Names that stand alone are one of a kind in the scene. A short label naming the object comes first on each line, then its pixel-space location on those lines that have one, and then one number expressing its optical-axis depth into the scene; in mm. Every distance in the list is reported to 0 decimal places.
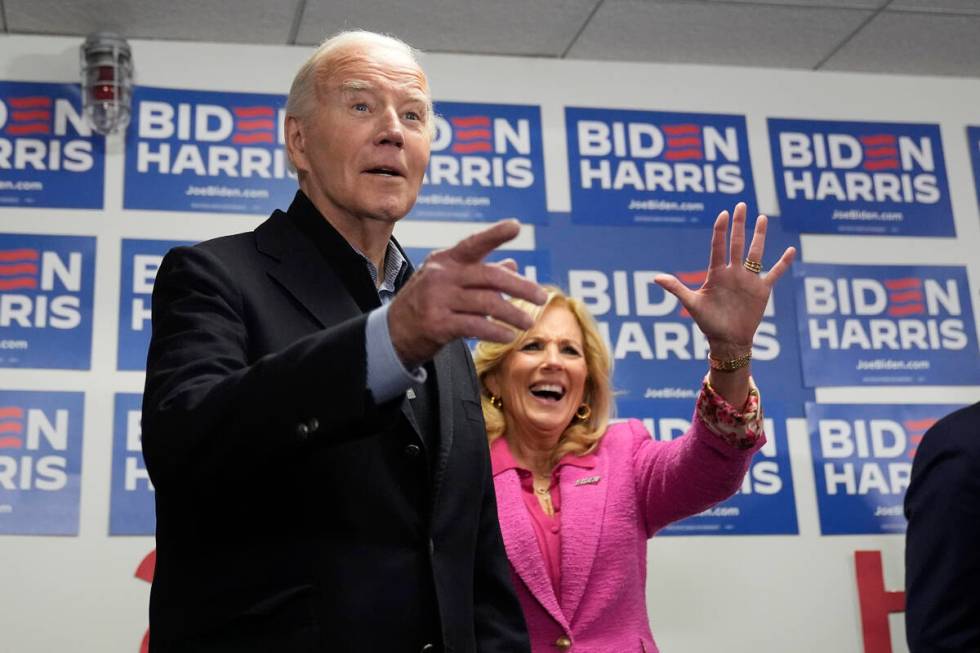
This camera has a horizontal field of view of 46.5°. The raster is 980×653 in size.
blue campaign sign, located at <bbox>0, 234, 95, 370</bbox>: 3277
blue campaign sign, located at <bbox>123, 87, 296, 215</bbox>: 3490
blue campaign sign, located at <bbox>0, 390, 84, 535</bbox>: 3162
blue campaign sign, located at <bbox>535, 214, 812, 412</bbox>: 3631
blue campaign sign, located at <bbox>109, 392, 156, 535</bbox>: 3199
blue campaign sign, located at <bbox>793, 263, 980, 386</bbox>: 3754
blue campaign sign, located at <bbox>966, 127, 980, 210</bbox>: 4086
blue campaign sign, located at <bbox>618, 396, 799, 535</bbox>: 3557
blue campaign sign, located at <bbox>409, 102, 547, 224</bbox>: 3664
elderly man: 1026
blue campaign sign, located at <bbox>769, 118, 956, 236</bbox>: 3912
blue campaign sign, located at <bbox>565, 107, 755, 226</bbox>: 3773
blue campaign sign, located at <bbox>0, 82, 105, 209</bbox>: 3416
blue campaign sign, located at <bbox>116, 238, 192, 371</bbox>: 3328
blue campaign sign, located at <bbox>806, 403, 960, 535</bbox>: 3623
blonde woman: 1805
